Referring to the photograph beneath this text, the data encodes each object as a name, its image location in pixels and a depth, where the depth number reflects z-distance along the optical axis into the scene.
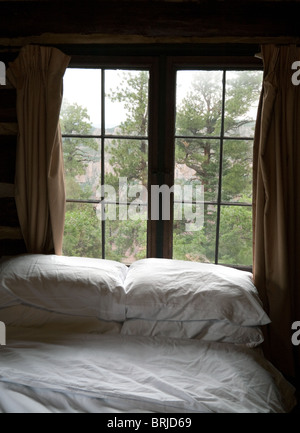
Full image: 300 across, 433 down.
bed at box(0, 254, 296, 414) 1.61
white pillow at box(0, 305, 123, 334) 2.22
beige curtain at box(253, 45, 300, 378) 2.45
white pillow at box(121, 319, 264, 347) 2.11
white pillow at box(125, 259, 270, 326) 2.12
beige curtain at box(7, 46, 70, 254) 2.62
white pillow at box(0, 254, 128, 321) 2.24
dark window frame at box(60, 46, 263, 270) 2.64
